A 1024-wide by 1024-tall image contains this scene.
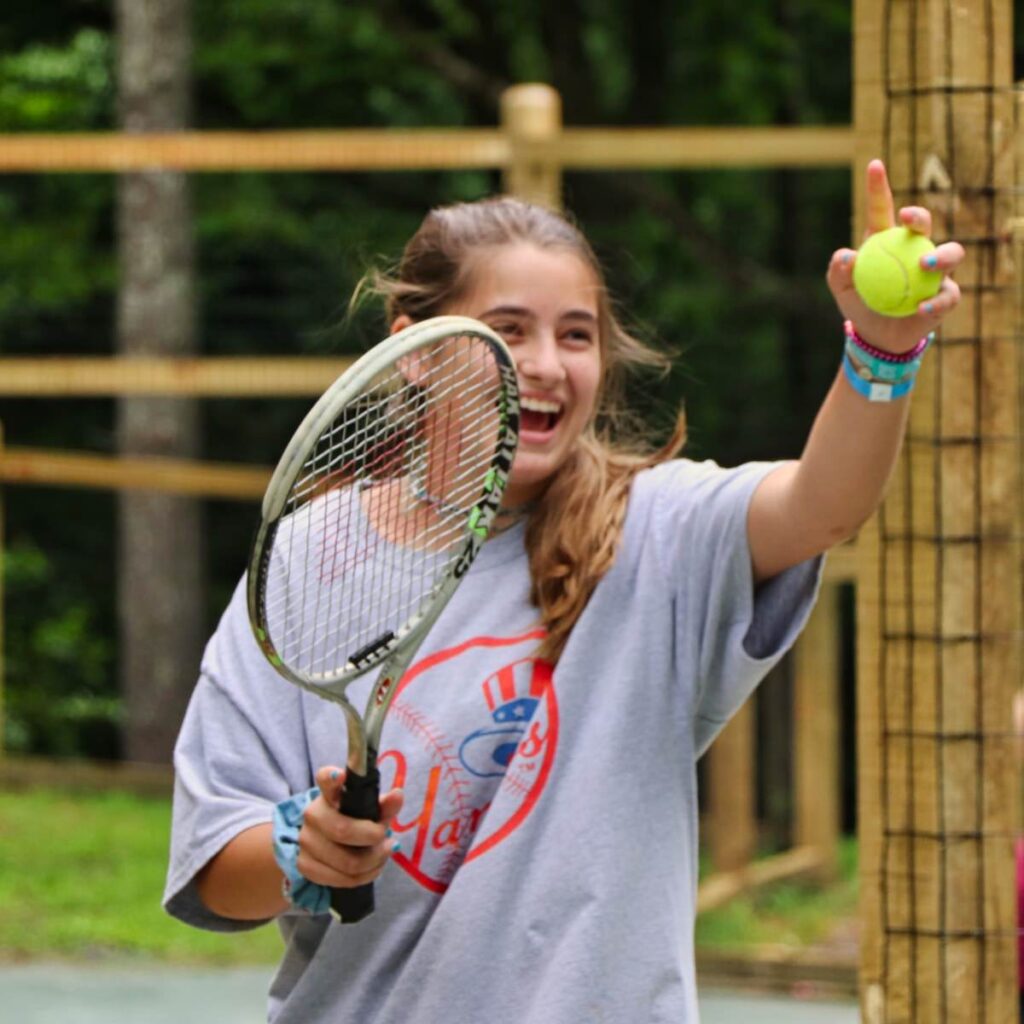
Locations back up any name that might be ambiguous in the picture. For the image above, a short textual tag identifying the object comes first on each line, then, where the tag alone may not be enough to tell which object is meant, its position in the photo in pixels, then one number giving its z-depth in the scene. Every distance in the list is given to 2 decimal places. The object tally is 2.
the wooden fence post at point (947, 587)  5.54
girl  4.80
